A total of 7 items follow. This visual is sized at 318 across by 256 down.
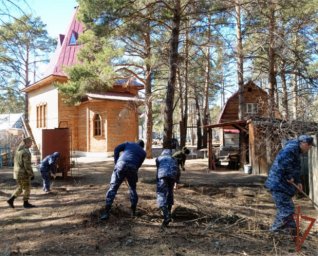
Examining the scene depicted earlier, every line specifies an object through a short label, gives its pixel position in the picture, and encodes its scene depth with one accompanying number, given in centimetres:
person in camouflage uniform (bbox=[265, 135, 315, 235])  523
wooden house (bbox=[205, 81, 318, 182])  1027
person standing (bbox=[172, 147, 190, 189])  1018
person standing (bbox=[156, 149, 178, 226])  591
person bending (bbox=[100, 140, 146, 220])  614
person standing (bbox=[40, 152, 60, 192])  938
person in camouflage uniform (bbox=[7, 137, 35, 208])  753
